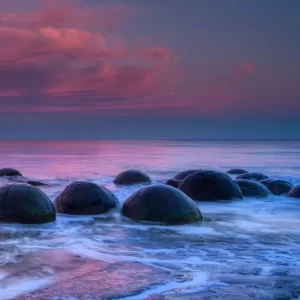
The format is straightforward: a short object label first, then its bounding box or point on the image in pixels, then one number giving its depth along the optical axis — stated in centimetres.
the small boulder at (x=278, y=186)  1356
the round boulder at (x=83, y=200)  941
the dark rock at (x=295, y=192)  1277
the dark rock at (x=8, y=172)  1933
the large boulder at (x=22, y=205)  820
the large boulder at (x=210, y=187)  1145
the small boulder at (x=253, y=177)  1639
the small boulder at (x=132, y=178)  1608
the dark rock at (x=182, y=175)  1477
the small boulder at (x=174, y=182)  1313
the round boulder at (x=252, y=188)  1266
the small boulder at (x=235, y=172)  2050
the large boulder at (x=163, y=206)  843
